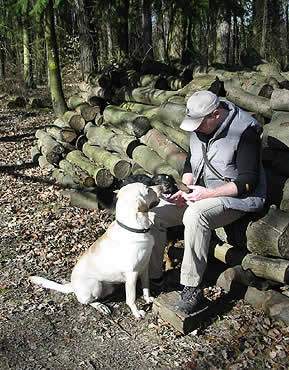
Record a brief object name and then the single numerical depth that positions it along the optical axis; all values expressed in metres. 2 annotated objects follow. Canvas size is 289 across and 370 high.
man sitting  4.37
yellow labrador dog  4.32
